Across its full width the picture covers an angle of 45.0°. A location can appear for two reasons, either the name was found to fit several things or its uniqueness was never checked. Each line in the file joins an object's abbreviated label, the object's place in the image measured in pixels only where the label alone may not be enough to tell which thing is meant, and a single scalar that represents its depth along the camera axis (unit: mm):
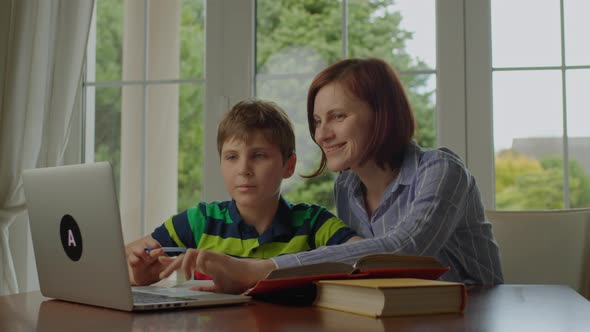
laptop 1045
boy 1717
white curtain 2861
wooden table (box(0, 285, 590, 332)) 922
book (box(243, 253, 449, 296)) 1129
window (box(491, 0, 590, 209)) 2727
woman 1625
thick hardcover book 993
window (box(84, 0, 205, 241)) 3037
